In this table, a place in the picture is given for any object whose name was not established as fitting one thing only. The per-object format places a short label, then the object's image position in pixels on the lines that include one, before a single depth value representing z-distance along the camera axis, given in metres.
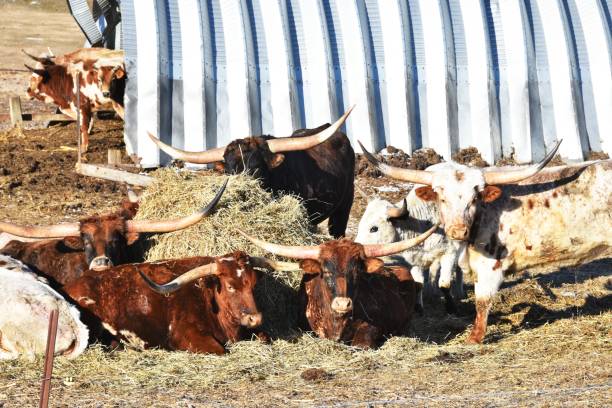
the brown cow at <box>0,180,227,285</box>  17.78
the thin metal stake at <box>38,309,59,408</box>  9.98
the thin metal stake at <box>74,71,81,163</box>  26.93
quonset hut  29.56
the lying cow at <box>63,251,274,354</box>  15.95
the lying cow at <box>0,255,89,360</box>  15.33
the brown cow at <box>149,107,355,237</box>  20.86
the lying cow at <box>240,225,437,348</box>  16.31
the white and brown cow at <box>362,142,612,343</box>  17.67
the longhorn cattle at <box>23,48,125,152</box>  32.09
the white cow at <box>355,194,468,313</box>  19.66
